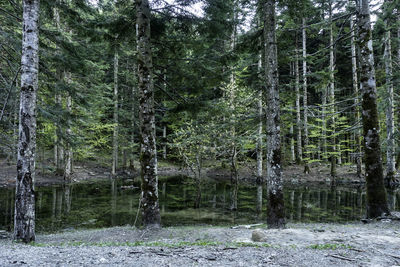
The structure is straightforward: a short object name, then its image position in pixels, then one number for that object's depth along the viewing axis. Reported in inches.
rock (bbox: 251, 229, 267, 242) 237.1
